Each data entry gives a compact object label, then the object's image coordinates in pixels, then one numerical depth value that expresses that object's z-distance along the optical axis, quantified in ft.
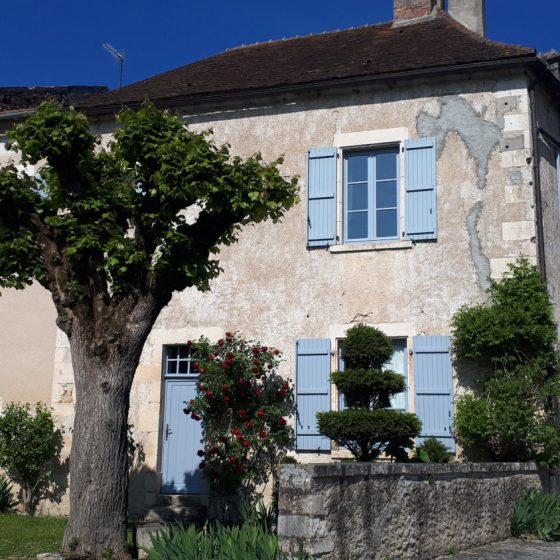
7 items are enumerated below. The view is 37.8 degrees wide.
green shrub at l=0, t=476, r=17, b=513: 36.42
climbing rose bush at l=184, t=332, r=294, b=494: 33.24
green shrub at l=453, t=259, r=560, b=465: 30.12
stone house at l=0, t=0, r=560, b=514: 33.35
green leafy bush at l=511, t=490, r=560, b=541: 28.54
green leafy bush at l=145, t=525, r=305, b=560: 18.37
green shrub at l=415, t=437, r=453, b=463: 29.97
